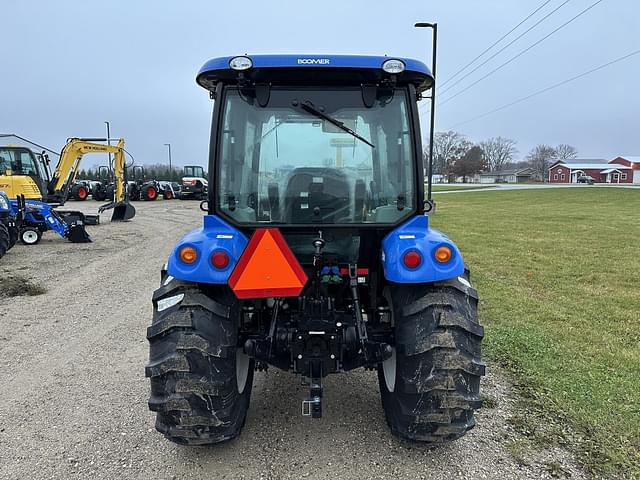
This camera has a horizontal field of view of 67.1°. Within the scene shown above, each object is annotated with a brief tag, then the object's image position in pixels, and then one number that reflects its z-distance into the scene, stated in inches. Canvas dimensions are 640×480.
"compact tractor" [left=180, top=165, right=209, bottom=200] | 1211.2
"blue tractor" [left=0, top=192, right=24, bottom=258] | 388.7
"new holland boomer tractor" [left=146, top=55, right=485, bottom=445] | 102.7
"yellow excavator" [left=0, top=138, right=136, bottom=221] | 543.2
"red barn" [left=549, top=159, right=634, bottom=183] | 3380.9
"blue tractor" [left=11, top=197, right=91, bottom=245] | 488.1
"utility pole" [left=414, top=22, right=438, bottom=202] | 502.2
